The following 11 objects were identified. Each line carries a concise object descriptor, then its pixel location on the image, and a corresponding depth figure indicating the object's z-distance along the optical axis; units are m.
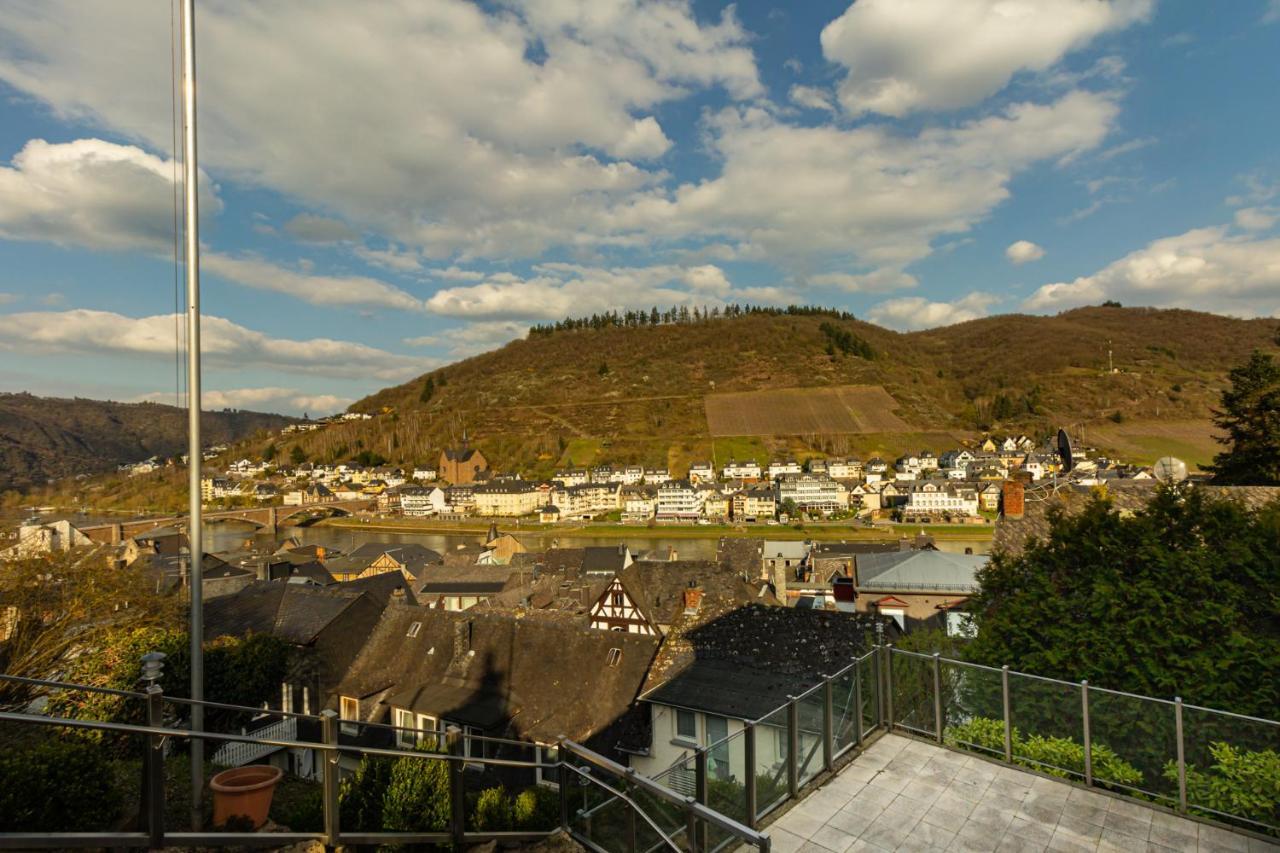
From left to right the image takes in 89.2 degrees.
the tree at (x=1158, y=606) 10.30
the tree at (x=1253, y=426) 31.16
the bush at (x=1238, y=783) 6.84
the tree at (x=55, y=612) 13.50
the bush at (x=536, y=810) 7.73
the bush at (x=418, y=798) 6.25
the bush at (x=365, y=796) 6.32
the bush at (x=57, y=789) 5.23
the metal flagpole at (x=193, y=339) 7.03
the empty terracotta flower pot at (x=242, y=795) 5.51
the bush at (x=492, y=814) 6.88
